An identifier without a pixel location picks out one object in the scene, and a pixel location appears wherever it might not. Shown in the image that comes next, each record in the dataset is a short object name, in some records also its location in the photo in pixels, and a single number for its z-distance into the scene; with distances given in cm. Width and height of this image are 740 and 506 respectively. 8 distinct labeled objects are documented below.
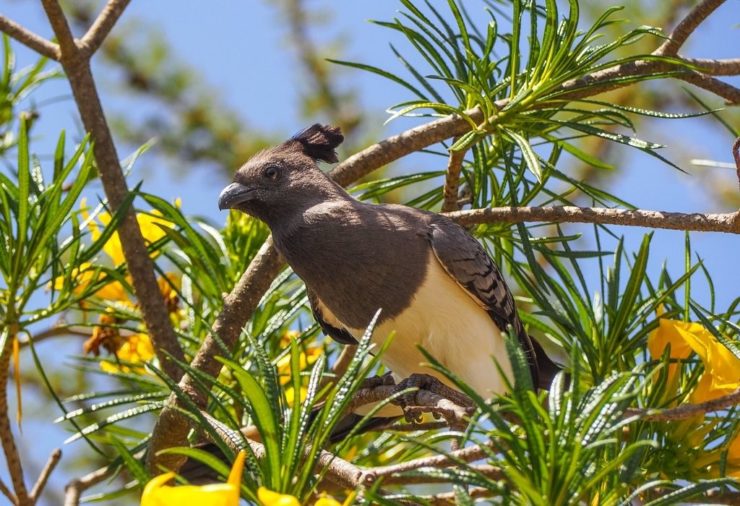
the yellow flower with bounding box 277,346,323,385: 494
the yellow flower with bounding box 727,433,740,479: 350
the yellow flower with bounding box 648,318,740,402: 338
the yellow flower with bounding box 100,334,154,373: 507
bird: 462
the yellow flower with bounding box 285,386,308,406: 477
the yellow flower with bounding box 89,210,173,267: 476
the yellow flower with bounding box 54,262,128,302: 437
